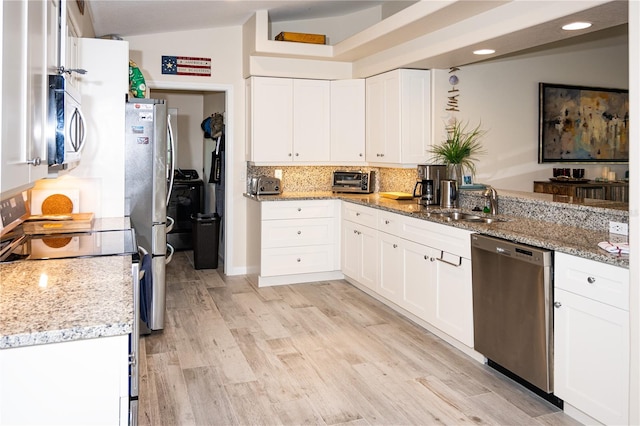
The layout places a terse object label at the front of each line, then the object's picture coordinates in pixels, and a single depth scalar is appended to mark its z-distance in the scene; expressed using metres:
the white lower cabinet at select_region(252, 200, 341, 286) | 5.20
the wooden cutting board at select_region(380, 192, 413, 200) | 5.00
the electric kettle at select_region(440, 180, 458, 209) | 4.37
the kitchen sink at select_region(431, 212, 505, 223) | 3.72
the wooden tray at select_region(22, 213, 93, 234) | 2.94
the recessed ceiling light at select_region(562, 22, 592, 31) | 3.08
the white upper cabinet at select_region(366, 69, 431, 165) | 4.87
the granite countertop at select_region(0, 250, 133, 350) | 1.35
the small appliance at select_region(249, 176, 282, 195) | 5.44
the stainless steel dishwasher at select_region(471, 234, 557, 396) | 2.70
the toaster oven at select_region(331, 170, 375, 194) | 5.70
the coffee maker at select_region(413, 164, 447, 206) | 4.60
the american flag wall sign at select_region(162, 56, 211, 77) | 5.39
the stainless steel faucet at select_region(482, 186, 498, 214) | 3.91
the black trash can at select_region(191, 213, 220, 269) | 6.02
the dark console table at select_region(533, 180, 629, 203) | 5.62
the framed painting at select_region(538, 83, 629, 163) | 5.66
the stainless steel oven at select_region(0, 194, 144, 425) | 2.25
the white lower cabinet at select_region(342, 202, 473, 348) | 3.42
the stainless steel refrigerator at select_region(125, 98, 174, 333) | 3.76
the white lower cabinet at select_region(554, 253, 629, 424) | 2.32
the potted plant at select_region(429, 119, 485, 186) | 4.63
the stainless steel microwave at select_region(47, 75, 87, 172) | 1.90
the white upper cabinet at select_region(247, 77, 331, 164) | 5.43
